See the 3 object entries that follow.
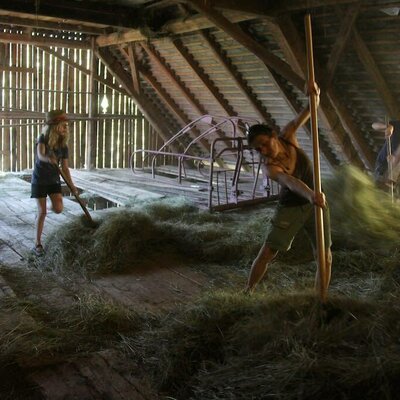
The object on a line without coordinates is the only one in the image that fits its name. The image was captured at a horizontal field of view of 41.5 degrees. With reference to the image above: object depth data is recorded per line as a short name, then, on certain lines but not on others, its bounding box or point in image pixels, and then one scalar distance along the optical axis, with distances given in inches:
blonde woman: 190.1
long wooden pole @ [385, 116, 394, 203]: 210.6
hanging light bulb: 417.1
